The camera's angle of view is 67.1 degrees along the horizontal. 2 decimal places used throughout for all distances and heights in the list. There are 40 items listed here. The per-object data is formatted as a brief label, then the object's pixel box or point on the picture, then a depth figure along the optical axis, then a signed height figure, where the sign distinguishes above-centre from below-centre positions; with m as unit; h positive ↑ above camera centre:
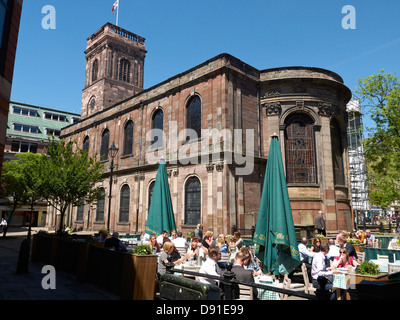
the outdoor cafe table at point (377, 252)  11.27 -1.61
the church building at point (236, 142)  19.00 +4.65
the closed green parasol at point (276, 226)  7.12 -0.41
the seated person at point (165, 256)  7.26 -1.22
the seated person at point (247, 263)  5.80 -1.10
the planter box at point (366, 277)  5.65 -1.26
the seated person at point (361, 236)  13.92 -1.20
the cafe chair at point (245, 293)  5.30 -1.47
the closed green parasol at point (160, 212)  11.45 -0.14
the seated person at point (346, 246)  8.70 -1.05
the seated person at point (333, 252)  8.87 -1.26
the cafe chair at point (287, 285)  6.68 -1.67
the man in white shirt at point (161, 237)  10.56 -1.01
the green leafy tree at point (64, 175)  17.25 +1.93
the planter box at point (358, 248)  11.87 -1.47
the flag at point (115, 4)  45.34 +30.27
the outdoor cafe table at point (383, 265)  8.79 -1.59
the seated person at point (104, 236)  10.84 -1.00
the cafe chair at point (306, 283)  7.43 -1.81
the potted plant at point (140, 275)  6.23 -1.39
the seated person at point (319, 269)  6.96 -1.37
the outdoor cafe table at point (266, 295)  5.50 -1.55
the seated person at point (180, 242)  10.51 -1.17
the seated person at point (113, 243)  8.56 -0.99
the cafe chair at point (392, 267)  8.25 -1.54
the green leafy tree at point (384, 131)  21.88 +5.89
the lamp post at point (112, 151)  15.87 +3.00
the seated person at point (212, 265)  5.80 -1.08
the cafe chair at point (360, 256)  9.63 -1.47
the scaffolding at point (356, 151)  36.12 +7.41
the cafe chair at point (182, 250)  10.31 -1.40
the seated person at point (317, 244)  8.88 -1.02
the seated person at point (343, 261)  7.45 -1.26
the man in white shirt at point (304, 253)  8.93 -1.28
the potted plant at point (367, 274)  5.68 -1.21
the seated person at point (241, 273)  5.32 -1.12
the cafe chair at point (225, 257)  9.00 -1.43
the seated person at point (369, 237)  14.67 -1.32
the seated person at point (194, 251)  8.71 -1.25
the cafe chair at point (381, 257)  9.60 -1.48
